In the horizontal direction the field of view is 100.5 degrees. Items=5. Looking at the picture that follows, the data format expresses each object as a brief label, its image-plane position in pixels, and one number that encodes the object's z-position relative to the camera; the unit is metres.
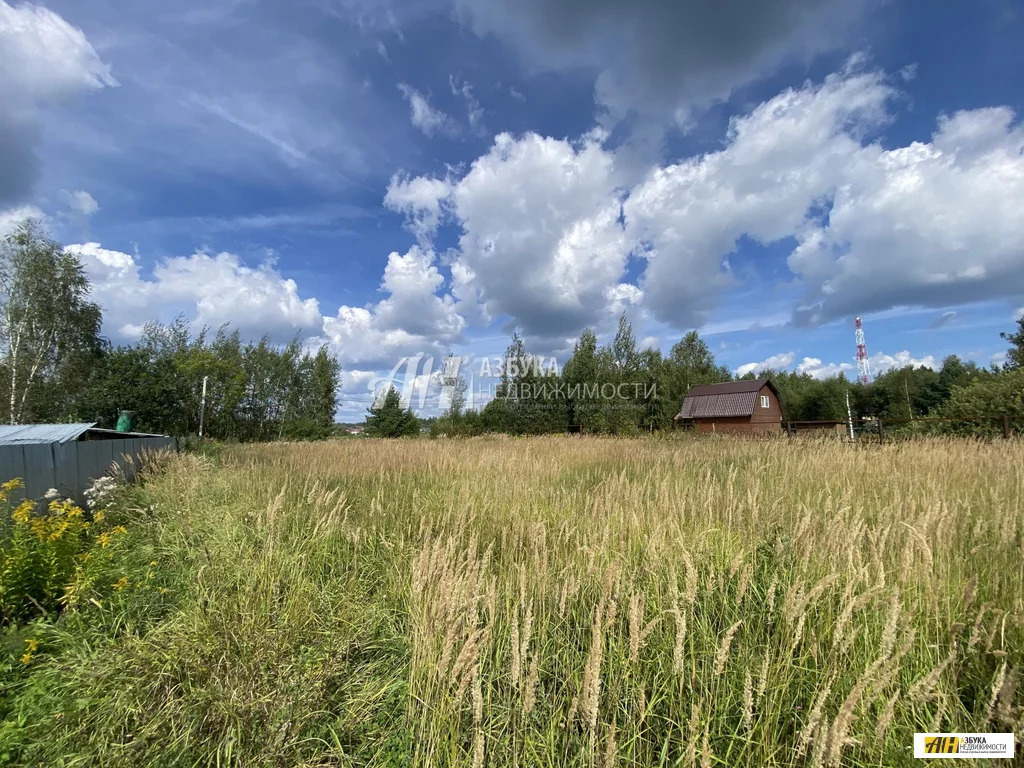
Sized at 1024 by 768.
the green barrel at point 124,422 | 11.66
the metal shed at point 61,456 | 5.34
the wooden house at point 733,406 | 31.17
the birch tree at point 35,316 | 16.67
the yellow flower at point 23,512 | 3.53
